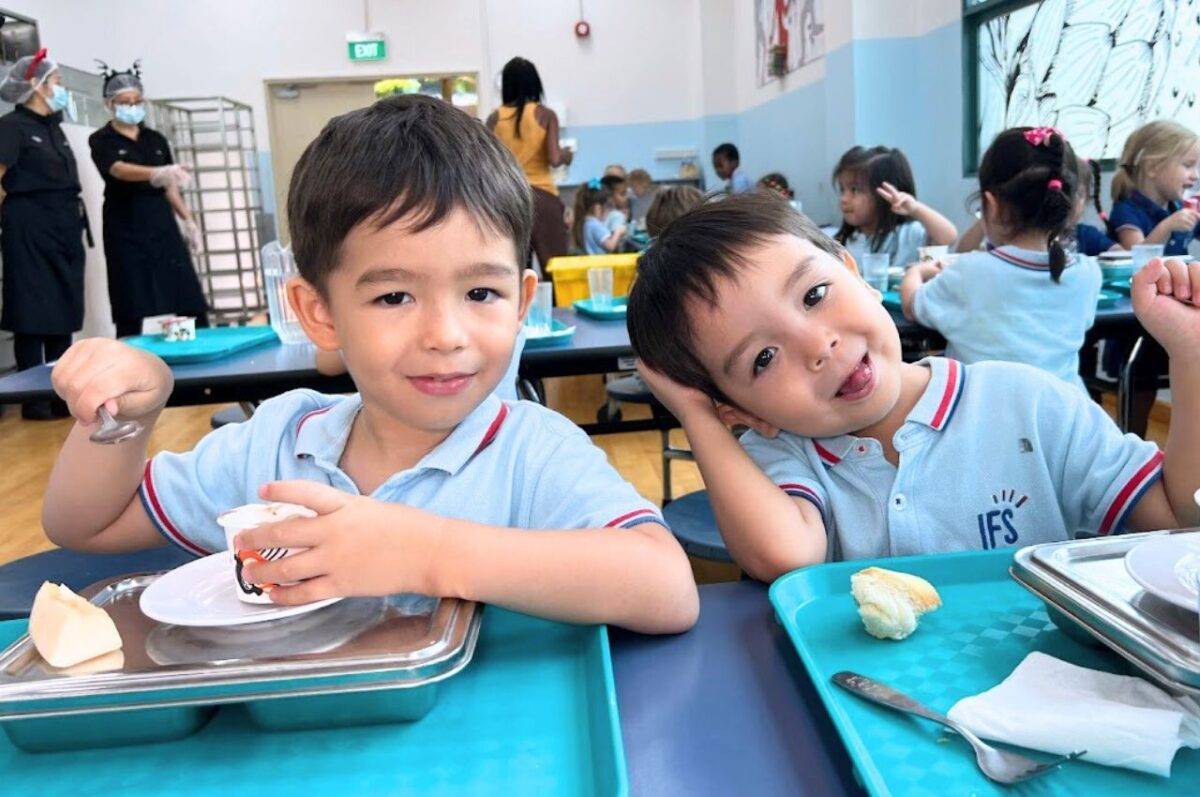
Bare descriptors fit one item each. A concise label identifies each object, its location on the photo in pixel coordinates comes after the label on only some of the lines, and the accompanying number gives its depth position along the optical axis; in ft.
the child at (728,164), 25.48
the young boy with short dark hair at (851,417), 2.87
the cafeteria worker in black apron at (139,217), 16.05
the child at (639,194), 28.09
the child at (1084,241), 10.46
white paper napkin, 1.56
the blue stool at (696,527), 4.75
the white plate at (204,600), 2.01
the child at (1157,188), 10.91
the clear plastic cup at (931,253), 8.39
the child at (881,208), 10.76
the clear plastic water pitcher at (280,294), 6.88
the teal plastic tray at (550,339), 6.29
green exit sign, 28.17
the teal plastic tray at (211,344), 5.98
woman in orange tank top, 13.56
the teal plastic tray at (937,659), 1.55
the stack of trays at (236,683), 1.74
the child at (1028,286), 6.38
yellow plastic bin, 9.01
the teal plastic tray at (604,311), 7.51
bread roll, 2.09
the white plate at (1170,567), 1.71
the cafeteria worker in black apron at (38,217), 15.07
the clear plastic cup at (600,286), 8.10
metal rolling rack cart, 27.27
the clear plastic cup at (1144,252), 8.19
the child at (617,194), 24.95
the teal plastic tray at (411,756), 1.65
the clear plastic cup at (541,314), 6.82
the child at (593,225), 19.98
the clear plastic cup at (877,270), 8.53
